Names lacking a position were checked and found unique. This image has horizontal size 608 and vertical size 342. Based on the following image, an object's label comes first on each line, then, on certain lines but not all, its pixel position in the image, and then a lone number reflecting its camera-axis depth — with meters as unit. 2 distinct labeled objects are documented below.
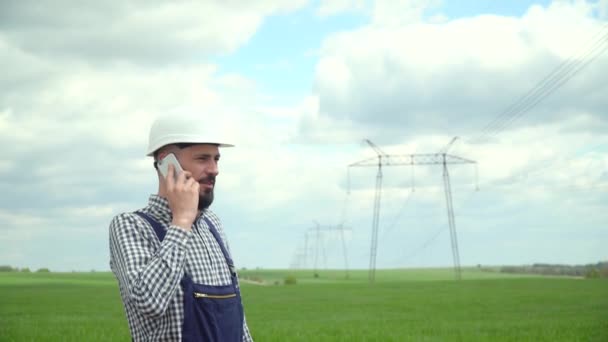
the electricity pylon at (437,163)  54.50
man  3.29
